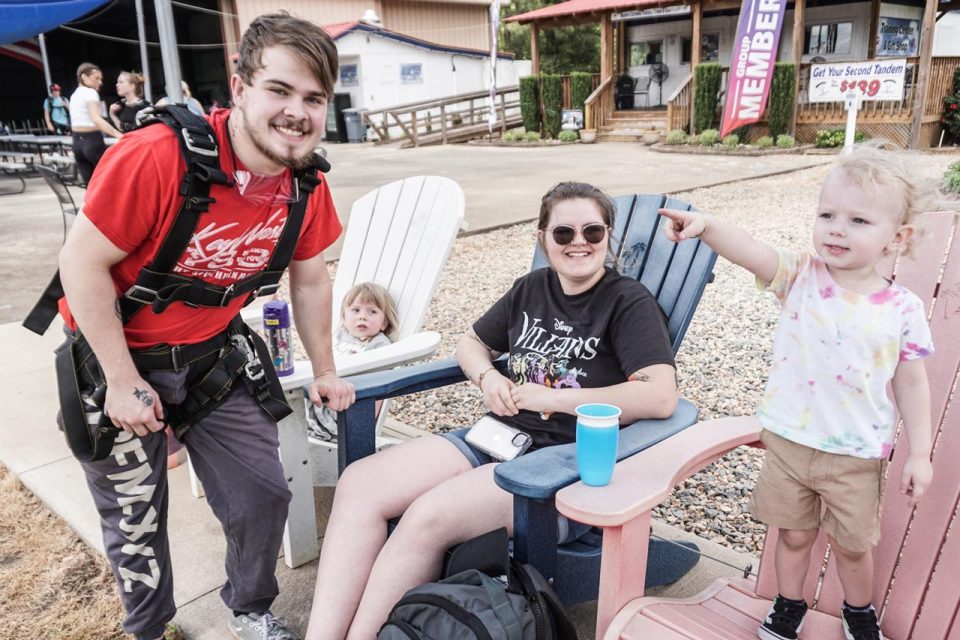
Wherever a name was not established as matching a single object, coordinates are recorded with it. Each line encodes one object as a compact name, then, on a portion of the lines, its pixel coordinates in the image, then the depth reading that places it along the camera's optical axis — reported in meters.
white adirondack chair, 2.41
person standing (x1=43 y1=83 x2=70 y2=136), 16.61
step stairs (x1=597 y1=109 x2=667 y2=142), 17.91
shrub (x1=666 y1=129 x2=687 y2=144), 15.98
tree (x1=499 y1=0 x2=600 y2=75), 29.95
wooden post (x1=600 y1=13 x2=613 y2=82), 18.44
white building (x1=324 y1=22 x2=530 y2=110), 21.59
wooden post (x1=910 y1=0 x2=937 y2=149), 13.99
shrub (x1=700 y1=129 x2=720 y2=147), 15.49
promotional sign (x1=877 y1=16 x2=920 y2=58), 17.64
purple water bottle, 2.30
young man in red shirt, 1.62
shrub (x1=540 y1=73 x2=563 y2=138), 18.81
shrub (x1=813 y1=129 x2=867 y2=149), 14.54
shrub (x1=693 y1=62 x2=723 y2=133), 16.03
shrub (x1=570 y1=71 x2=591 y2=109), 18.61
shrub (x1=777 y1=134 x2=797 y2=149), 14.87
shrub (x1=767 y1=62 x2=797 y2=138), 15.26
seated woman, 1.88
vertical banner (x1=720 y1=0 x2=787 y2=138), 13.96
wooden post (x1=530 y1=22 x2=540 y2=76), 19.58
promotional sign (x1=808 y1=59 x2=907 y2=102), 13.44
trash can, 20.33
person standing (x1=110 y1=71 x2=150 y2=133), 8.28
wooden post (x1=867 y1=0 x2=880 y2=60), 16.75
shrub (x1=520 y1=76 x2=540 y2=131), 18.84
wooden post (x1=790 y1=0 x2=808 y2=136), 15.41
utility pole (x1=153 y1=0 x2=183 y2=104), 4.85
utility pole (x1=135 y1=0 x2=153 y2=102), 10.78
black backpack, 1.57
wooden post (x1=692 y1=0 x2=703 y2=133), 16.73
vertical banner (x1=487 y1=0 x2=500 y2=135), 18.86
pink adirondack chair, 1.59
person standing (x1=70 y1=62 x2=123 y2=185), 8.30
